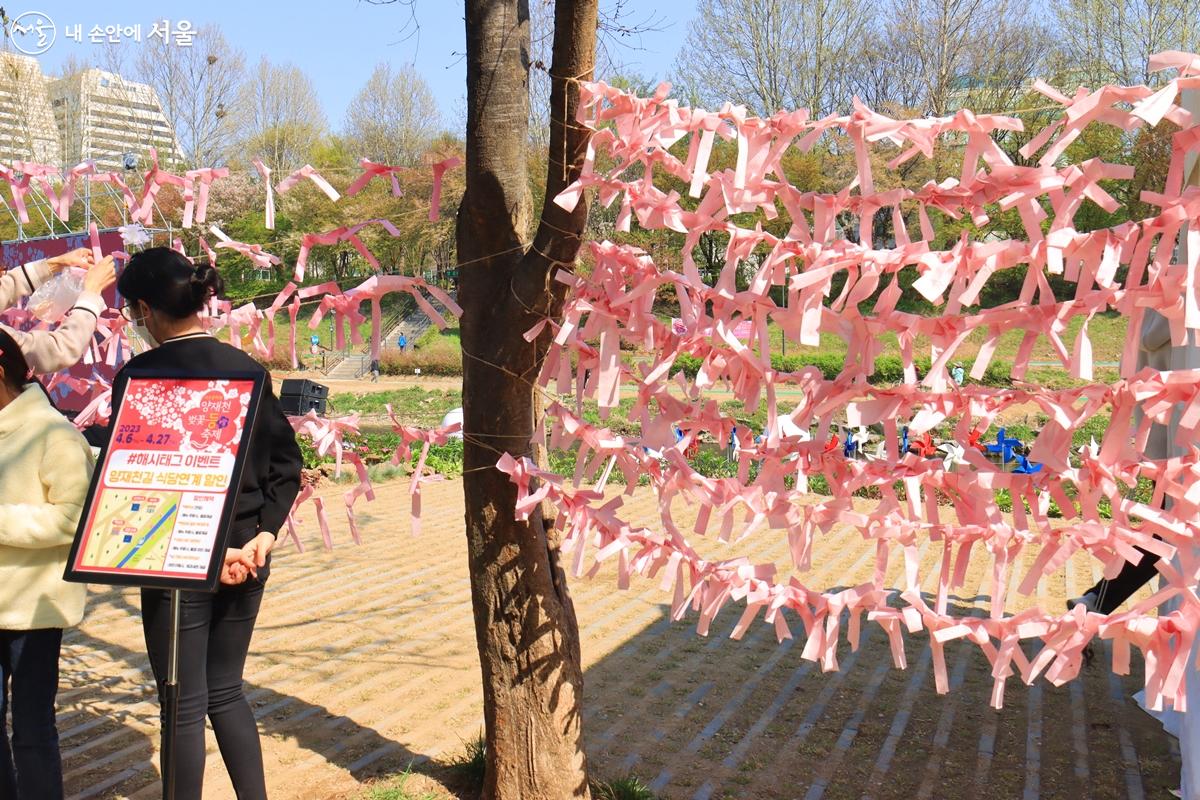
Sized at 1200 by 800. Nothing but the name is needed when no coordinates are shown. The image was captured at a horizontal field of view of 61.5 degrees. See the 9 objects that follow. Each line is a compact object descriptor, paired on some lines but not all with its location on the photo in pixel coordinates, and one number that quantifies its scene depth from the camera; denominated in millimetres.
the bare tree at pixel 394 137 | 45094
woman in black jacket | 2748
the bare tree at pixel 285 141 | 45625
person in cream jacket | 2809
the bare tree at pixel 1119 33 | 30953
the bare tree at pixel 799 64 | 33625
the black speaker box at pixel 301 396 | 8493
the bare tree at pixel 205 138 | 34594
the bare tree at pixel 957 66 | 30344
